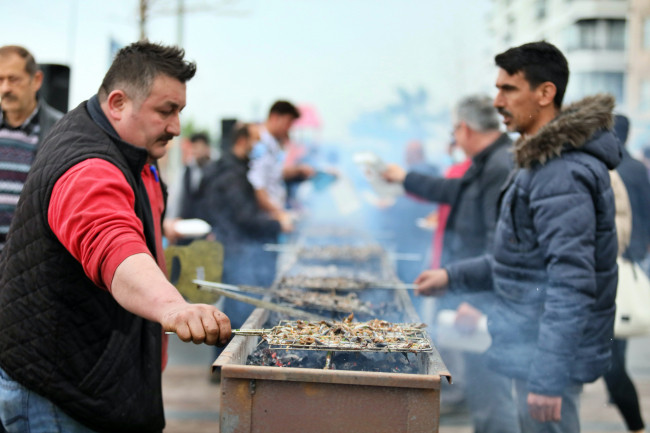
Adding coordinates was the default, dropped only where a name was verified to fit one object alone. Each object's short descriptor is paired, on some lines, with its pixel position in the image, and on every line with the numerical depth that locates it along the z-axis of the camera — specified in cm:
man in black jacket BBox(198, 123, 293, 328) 623
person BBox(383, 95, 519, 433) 389
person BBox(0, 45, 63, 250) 371
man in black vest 187
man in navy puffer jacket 265
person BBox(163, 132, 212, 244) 805
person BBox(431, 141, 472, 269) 541
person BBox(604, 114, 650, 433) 423
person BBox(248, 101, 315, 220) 696
